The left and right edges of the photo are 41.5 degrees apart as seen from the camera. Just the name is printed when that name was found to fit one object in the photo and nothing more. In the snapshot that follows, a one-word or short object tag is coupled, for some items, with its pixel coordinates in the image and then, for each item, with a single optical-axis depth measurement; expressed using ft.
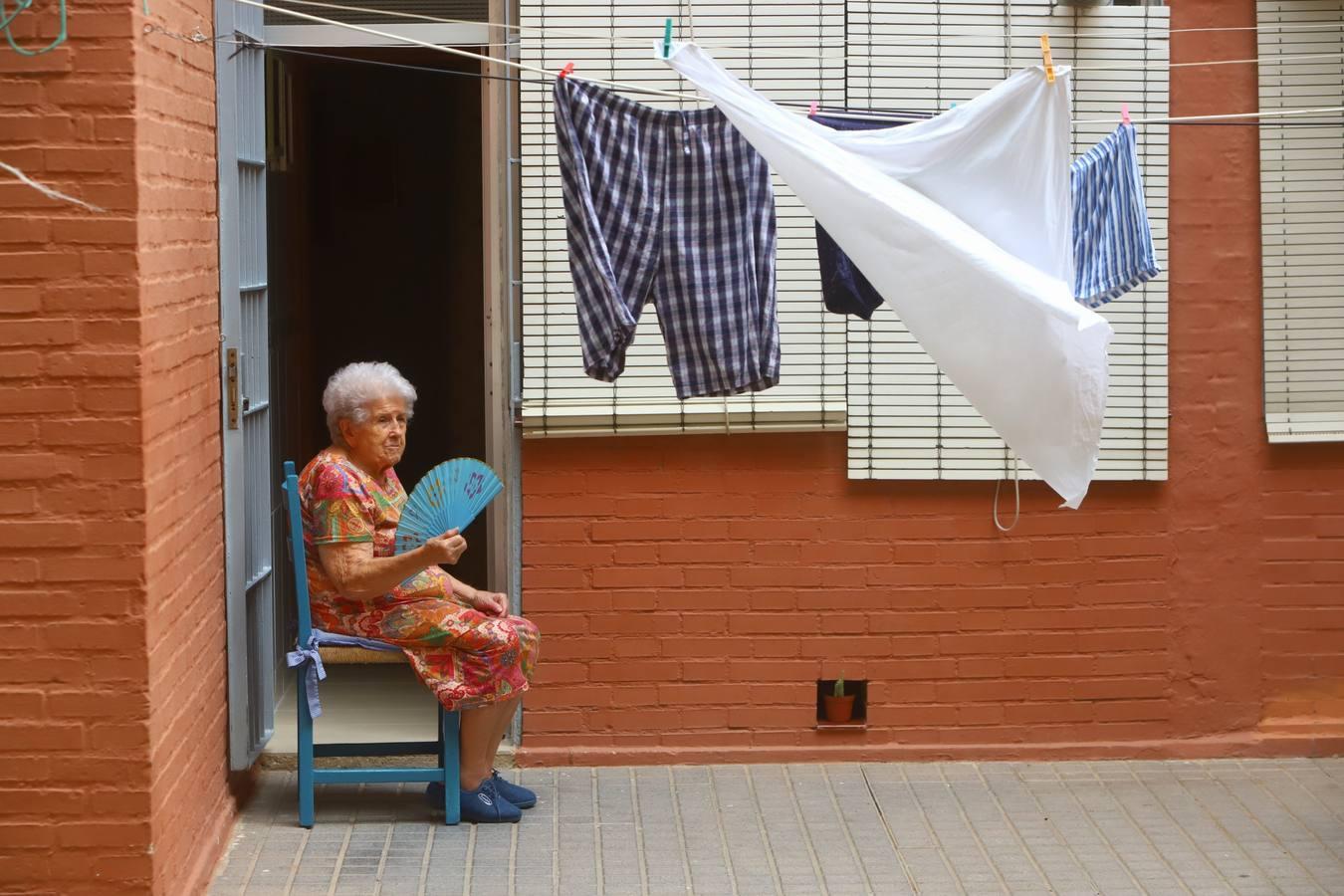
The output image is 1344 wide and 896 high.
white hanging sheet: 15.30
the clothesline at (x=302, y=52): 18.68
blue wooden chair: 19.35
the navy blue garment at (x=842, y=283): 17.87
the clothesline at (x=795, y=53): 21.03
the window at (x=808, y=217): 21.13
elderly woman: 19.13
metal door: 19.63
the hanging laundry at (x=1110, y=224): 18.12
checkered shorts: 16.80
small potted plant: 22.11
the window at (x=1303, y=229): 21.58
